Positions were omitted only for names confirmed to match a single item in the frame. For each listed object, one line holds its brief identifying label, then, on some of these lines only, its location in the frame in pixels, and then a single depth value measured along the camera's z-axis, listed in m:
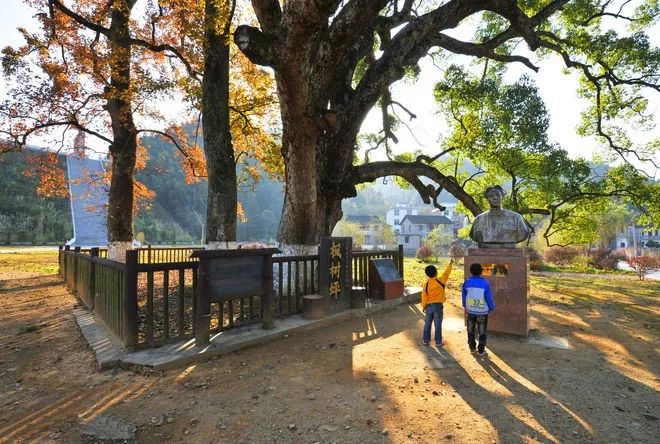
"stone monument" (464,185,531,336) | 6.32
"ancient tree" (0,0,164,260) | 12.73
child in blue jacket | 5.44
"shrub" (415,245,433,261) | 33.78
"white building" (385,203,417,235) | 82.50
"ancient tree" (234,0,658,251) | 5.35
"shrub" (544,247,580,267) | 29.88
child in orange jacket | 5.82
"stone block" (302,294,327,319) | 7.20
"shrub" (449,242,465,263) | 29.62
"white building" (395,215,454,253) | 69.50
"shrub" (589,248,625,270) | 28.86
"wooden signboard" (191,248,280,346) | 5.33
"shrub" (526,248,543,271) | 26.42
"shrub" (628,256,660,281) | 20.84
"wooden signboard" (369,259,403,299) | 9.30
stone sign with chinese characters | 7.59
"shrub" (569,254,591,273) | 29.25
